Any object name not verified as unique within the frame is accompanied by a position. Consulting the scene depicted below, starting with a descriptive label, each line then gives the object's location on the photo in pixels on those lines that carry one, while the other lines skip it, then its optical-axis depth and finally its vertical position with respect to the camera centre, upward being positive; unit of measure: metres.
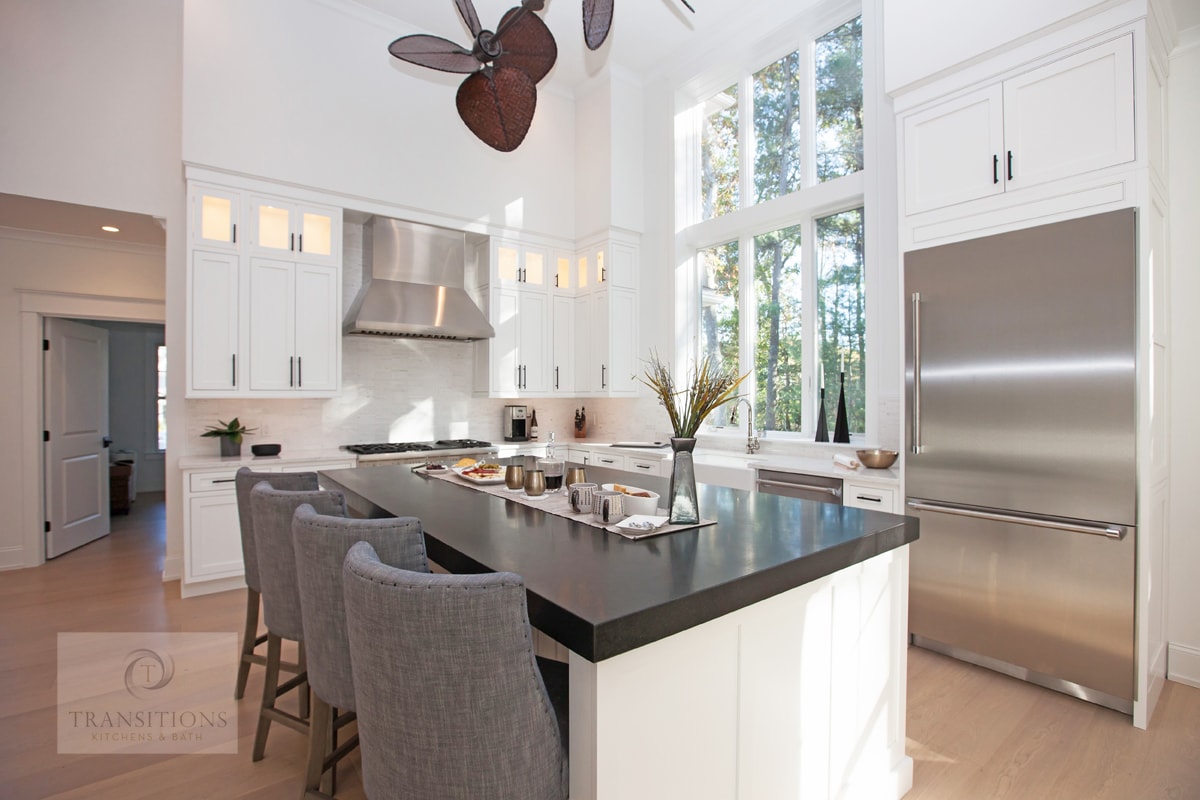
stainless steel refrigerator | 2.29 -0.24
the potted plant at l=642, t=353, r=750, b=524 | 1.60 -0.09
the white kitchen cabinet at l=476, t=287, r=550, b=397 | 5.12 +0.52
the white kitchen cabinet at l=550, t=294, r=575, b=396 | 5.50 +0.55
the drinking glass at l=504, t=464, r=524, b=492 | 2.29 -0.31
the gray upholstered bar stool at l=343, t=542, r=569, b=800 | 0.94 -0.50
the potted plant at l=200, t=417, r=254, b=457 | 4.05 -0.24
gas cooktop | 4.42 -0.37
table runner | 1.56 -0.36
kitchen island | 1.04 -0.54
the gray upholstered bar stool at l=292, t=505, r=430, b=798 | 1.33 -0.42
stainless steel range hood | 4.45 +0.95
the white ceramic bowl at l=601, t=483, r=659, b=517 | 1.75 -0.33
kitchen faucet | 4.30 -0.31
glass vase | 1.64 -0.28
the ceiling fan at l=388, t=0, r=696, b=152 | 2.29 +1.48
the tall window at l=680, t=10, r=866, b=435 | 3.95 +1.33
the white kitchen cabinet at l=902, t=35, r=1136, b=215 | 2.31 +1.21
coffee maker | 5.52 -0.23
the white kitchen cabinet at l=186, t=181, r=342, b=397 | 3.86 +0.75
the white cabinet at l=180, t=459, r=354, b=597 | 3.71 -0.87
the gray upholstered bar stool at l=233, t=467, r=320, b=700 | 2.22 -0.58
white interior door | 4.74 -0.28
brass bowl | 3.14 -0.33
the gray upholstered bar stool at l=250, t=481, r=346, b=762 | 1.75 -0.48
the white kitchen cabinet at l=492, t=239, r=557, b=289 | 5.18 +1.28
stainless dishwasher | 3.22 -0.52
